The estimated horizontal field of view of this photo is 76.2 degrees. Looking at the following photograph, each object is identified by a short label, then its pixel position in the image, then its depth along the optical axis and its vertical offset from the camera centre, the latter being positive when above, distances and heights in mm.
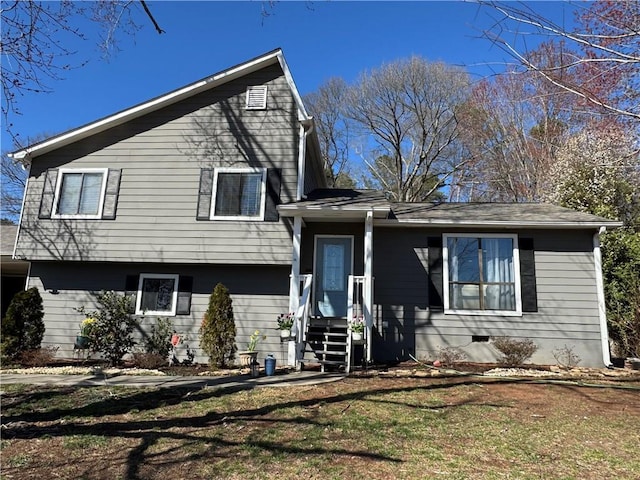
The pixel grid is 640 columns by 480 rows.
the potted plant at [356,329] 7375 -352
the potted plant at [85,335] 8352 -746
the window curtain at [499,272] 8742 +918
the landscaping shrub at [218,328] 8047 -470
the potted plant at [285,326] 7723 -356
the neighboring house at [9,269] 11513 +851
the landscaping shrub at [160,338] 8953 -807
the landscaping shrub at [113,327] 8539 -570
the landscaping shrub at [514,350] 8164 -677
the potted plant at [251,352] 7668 -888
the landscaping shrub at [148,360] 8367 -1206
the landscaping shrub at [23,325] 8297 -594
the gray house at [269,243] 8578 +1407
